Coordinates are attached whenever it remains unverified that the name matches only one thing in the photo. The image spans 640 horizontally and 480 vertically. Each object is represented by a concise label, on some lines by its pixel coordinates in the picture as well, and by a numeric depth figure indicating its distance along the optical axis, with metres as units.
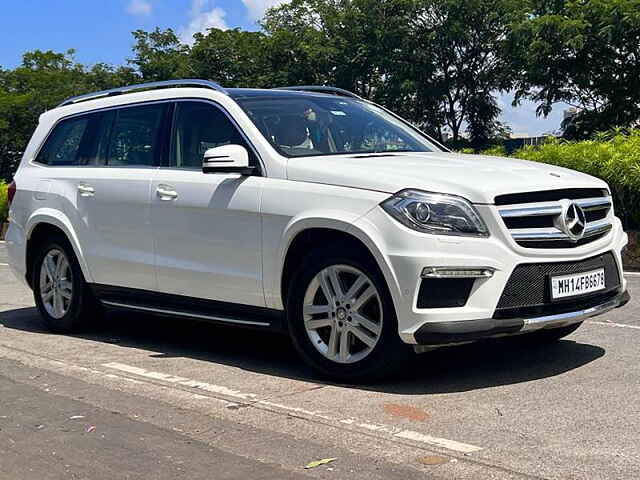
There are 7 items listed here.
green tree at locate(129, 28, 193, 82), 49.98
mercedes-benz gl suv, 5.10
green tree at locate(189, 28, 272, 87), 48.16
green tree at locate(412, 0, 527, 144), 44.28
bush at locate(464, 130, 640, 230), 11.69
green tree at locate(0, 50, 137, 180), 50.91
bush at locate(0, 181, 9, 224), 27.48
